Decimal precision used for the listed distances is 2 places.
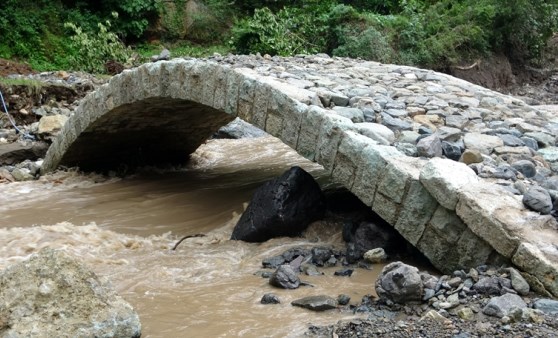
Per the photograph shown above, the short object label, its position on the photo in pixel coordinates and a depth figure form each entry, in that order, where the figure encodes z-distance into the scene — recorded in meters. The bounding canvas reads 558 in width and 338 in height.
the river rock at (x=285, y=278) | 4.03
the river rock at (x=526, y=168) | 4.22
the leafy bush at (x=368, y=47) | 14.42
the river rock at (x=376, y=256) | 4.43
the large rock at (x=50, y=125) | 9.76
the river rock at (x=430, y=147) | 4.36
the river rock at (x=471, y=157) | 4.29
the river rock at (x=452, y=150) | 4.40
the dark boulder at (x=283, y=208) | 5.22
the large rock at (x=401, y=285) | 3.42
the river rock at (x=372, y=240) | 4.56
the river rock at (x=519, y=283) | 3.32
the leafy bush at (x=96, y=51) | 14.05
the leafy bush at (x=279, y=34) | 14.37
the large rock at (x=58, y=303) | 3.04
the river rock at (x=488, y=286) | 3.36
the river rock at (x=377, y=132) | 4.55
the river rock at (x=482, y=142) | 4.60
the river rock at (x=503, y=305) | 3.14
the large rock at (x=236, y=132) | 11.29
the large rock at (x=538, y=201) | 3.62
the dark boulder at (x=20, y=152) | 9.15
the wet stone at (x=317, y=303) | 3.62
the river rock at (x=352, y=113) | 4.93
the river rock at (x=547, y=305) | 3.12
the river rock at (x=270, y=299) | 3.80
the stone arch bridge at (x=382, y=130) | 3.66
